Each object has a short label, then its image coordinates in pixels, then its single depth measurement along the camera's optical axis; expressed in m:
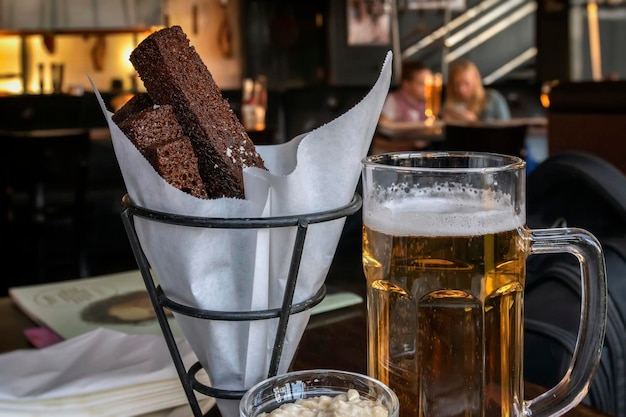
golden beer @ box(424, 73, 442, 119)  5.02
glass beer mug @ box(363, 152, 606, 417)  0.54
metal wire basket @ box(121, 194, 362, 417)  0.49
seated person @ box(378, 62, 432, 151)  5.52
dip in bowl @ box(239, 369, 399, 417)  0.47
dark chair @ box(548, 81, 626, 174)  2.02
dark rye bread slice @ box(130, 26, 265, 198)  0.54
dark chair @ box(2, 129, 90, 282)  3.75
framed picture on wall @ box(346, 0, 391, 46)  8.93
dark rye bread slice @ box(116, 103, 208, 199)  0.51
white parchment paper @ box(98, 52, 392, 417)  0.51
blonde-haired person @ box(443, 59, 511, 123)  5.22
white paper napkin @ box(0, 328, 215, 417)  0.64
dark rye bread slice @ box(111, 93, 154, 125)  0.59
